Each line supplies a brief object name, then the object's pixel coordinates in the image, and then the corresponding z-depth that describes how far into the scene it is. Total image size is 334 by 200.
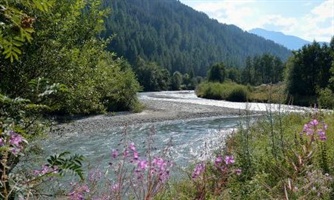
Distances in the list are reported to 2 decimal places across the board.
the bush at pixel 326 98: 22.64
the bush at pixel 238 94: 69.75
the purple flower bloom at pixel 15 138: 1.83
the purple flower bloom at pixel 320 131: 3.41
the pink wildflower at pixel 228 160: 3.25
